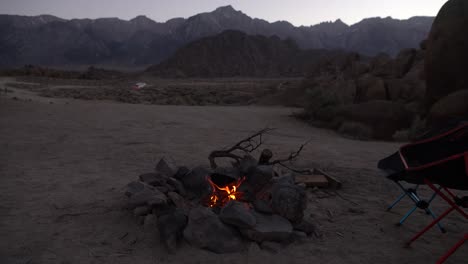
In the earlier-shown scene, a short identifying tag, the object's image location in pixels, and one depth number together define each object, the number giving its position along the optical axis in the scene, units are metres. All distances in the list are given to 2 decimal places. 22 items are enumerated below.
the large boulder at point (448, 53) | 11.04
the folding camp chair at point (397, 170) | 3.34
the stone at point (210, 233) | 3.36
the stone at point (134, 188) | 4.23
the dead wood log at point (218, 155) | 4.70
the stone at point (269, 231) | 3.46
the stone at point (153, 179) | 4.46
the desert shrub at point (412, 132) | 9.92
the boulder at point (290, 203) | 3.69
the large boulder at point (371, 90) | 16.08
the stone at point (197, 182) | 4.37
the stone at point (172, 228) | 3.35
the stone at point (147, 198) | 3.82
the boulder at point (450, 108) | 9.48
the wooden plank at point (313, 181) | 5.10
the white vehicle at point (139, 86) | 30.56
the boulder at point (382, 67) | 21.34
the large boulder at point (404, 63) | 21.15
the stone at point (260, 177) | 4.37
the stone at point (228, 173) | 4.27
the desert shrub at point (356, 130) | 10.65
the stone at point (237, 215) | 3.45
